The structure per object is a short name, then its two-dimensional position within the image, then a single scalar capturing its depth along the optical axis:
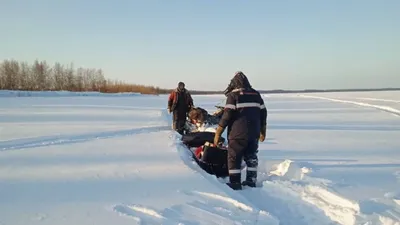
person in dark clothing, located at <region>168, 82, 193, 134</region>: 9.08
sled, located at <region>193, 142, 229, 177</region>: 5.28
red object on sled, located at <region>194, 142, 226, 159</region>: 5.75
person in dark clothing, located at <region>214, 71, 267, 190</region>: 4.55
